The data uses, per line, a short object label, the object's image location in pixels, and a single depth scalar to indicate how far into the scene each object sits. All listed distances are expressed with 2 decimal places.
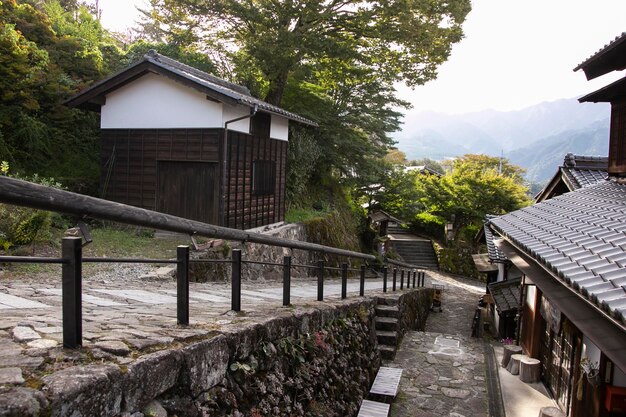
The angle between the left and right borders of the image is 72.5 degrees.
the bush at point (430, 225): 34.31
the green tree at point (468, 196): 29.42
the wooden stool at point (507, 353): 10.28
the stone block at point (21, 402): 1.67
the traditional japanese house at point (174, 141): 11.98
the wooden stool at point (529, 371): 9.22
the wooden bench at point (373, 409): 6.16
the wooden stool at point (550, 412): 6.64
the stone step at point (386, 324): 9.34
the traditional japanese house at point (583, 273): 4.05
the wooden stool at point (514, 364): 9.59
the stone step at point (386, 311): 9.49
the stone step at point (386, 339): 9.17
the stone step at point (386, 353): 8.88
